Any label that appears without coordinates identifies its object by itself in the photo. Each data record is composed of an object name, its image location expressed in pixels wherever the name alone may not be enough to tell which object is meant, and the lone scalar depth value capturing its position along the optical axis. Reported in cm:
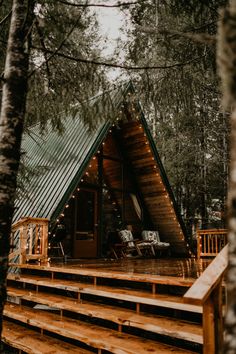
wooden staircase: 305
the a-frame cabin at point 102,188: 735
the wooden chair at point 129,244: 908
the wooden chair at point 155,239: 962
